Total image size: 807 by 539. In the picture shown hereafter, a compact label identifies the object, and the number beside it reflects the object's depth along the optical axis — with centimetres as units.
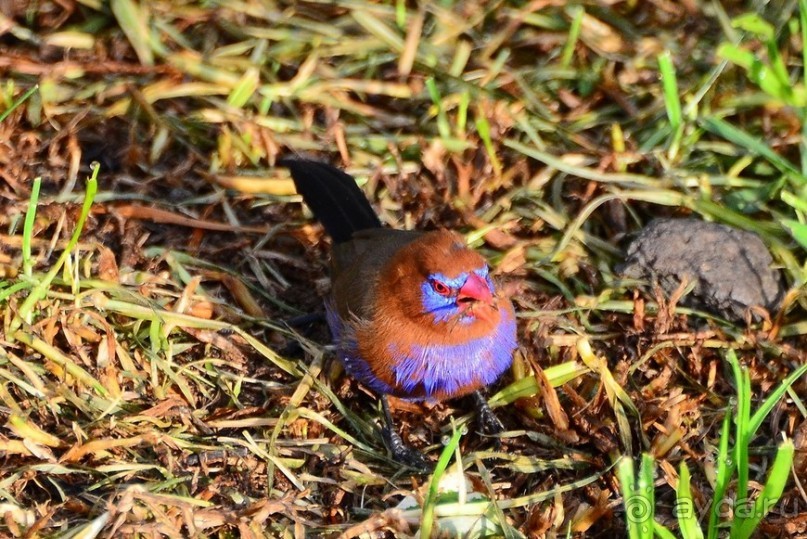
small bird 770
